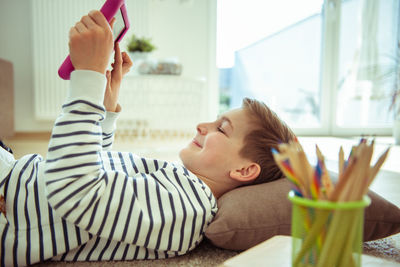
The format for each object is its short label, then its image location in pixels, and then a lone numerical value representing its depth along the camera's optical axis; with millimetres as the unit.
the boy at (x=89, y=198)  527
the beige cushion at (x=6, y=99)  2055
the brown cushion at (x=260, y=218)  610
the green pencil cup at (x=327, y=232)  330
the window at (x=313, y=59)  3133
